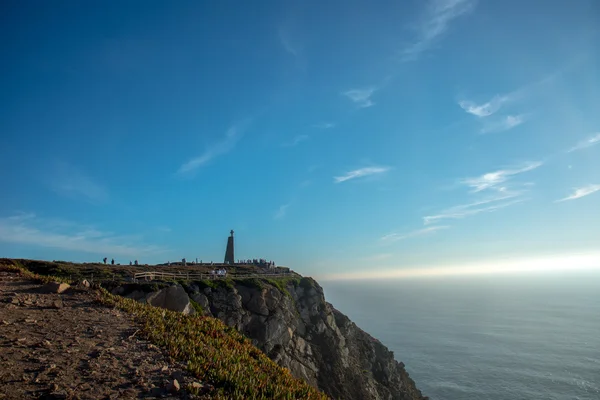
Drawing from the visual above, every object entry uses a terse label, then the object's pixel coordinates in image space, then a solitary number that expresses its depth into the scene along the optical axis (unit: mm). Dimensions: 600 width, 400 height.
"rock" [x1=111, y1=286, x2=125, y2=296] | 22039
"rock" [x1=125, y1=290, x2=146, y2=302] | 21922
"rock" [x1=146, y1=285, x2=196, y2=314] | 22406
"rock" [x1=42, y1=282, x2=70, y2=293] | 15789
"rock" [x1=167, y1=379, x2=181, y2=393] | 7973
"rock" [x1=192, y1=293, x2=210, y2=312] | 24500
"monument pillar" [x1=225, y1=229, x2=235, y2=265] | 52938
